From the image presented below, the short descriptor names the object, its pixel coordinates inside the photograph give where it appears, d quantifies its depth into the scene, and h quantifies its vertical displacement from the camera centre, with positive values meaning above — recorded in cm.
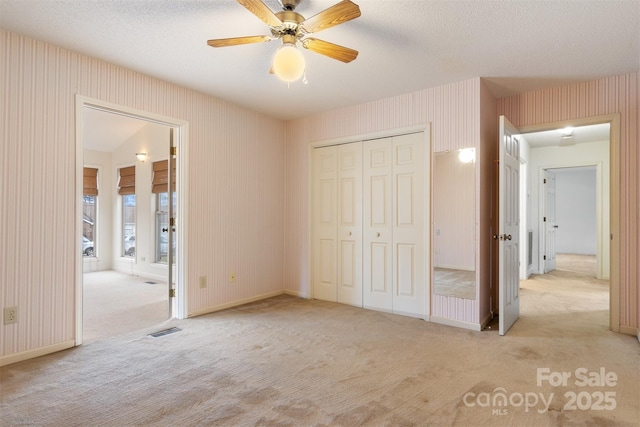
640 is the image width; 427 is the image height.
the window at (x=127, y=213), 676 +4
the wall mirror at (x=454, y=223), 349 -8
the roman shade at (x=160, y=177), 590 +66
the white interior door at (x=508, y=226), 322 -11
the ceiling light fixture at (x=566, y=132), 532 +130
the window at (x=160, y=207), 596 +15
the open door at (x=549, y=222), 675 -13
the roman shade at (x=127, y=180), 660 +68
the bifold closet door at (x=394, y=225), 382 -11
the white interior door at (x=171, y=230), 380 -16
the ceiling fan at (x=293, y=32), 196 +114
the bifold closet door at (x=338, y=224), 433 -11
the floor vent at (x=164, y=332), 321 -111
